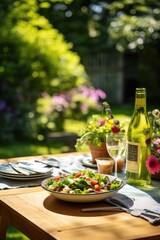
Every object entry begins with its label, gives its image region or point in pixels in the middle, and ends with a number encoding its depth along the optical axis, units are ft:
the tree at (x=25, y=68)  24.36
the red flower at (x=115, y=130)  7.58
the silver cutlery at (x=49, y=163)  7.99
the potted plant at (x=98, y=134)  7.95
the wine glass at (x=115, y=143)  7.08
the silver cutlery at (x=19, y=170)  7.14
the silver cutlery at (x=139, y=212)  5.41
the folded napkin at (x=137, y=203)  5.58
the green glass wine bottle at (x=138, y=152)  6.98
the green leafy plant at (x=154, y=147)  6.72
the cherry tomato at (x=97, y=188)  6.08
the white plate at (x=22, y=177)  7.08
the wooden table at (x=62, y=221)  5.03
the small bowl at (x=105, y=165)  7.34
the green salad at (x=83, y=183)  6.08
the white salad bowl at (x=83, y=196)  5.85
